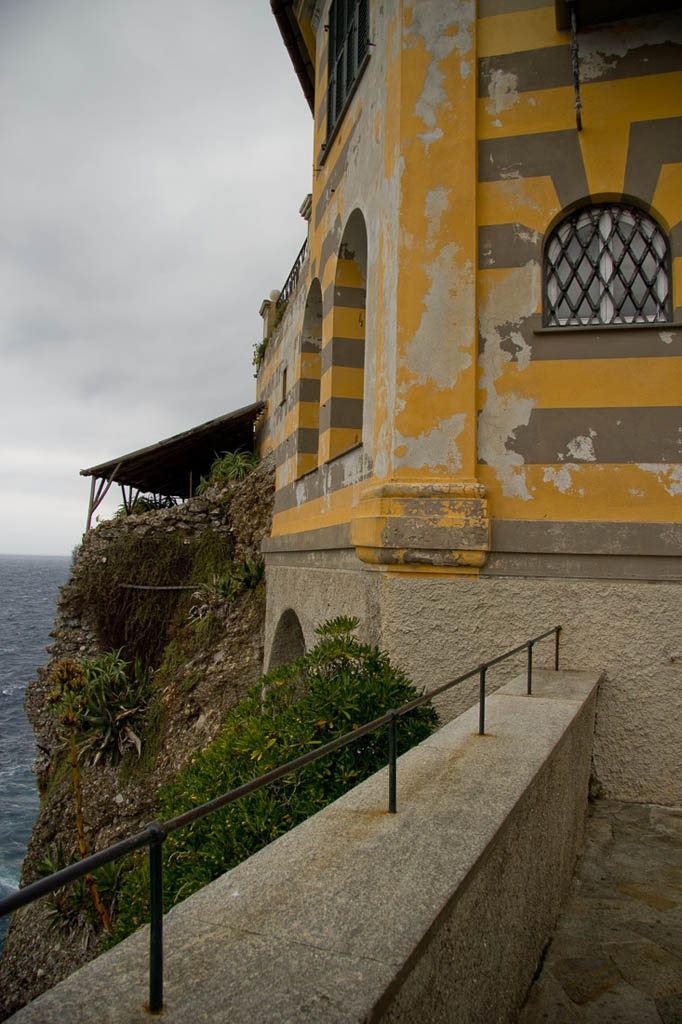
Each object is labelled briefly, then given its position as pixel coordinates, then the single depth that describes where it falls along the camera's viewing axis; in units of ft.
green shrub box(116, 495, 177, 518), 56.54
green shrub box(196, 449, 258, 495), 49.32
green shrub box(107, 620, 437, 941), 13.30
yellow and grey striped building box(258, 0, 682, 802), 17.95
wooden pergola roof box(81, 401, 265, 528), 51.34
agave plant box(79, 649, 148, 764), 41.91
